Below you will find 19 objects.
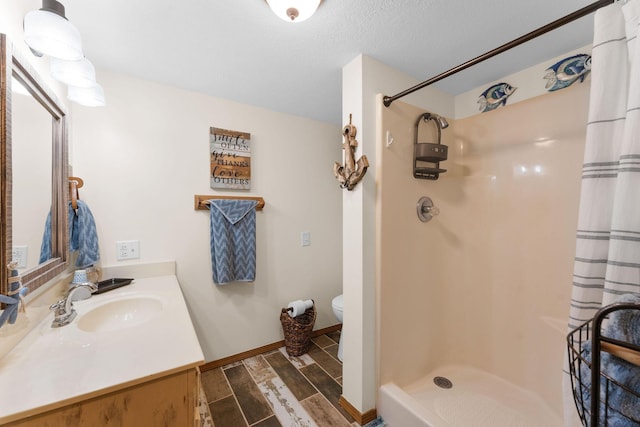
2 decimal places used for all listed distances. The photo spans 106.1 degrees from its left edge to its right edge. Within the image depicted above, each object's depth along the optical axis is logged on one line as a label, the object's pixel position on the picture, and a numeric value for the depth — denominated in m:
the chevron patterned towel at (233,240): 1.88
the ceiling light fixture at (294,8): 1.03
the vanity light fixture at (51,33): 0.88
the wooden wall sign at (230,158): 1.94
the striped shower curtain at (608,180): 0.63
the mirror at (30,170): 0.77
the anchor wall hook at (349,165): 1.43
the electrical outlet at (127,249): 1.61
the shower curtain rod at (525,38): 0.75
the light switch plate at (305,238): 2.38
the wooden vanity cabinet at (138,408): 0.62
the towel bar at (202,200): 1.88
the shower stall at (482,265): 1.45
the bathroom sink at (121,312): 1.16
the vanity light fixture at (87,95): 1.24
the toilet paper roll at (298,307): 2.13
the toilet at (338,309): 2.05
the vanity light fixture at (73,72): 1.09
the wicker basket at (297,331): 2.11
